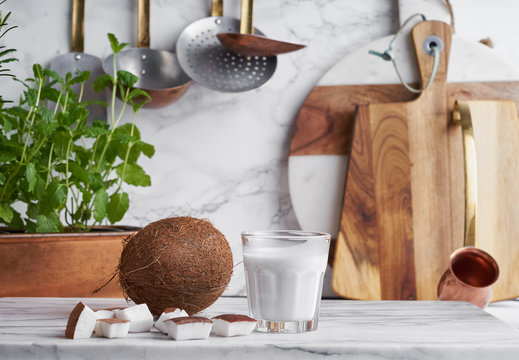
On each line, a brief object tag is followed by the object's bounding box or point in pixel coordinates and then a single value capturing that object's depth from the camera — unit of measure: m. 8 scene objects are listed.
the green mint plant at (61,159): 0.88
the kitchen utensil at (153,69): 1.22
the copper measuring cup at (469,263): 0.90
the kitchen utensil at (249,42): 1.15
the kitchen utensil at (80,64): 1.27
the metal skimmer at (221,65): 1.22
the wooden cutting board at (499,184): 1.12
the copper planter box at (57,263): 0.83
